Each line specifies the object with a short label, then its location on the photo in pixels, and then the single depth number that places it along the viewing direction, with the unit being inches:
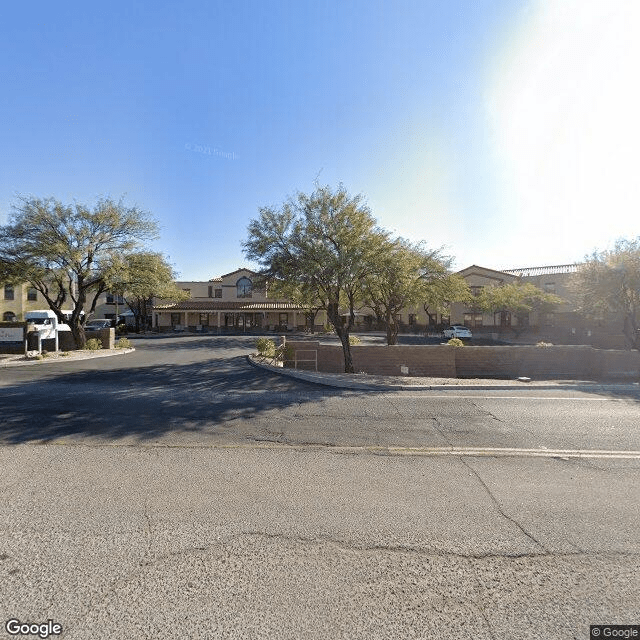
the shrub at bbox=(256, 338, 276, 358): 700.0
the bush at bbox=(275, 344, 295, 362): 660.7
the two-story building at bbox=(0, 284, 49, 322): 1720.0
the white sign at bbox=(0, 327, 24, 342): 697.0
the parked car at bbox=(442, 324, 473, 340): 1439.5
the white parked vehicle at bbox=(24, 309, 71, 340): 785.6
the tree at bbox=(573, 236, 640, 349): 717.9
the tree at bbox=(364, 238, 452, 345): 570.0
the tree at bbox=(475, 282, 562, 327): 1429.6
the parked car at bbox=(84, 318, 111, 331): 1548.2
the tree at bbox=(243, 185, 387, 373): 520.1
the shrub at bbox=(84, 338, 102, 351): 827.4
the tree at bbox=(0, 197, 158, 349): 757.9
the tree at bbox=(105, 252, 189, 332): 810.2
